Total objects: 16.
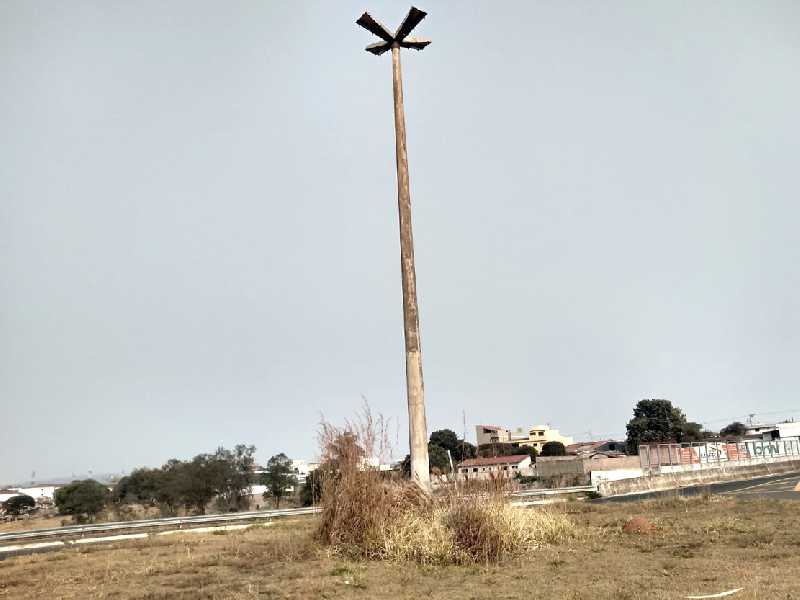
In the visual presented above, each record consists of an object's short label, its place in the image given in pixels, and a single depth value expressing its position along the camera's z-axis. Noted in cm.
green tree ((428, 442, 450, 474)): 6029
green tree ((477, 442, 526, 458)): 9109
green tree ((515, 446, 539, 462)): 10351
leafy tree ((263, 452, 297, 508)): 5916
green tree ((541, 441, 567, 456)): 11036
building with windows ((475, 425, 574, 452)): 12836
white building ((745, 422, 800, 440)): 11581
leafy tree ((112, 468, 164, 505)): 6899
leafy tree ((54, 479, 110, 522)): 6103
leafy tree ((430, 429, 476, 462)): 9917
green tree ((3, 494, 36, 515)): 9502
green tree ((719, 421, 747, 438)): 14230
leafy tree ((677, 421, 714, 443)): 10492
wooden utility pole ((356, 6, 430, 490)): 1165
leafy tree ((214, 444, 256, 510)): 5841
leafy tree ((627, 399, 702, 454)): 10750
